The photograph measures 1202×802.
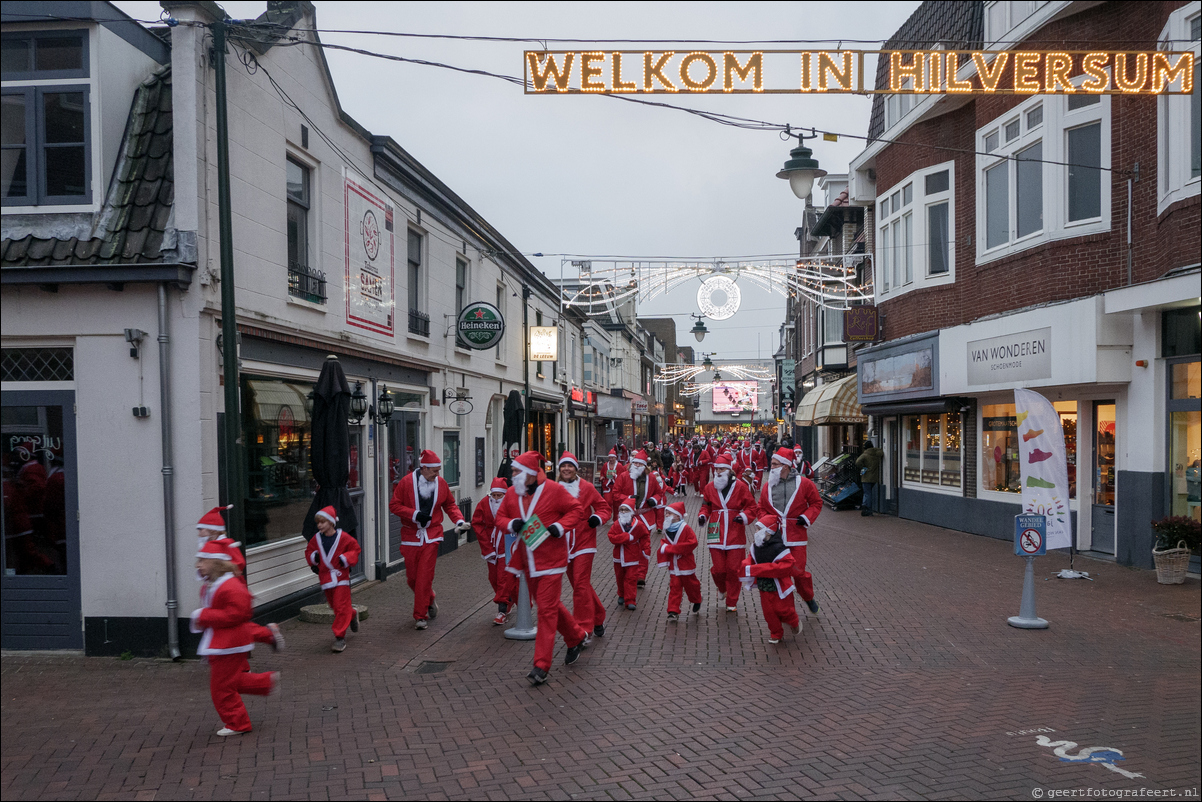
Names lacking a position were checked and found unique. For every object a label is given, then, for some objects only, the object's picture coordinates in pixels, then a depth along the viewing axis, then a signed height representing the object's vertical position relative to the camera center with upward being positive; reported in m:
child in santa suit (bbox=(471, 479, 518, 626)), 9.30 -1.90
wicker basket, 10.54 -2.31
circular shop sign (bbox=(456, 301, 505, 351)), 15.35 +1.05
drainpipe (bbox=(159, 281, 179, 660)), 7.65 -0.85
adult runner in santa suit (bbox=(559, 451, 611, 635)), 8.10 -1.67
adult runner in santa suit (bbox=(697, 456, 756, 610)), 9.43 -1.60
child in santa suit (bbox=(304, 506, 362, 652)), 8.09 -1.70
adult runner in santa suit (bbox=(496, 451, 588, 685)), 6.95 -1.34
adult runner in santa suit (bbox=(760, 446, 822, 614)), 8.92 -1.33
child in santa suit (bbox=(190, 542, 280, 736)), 5.58 -1.66
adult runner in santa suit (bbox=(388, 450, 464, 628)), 9.01 -1.51
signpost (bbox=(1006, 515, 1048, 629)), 8.59 -1.75
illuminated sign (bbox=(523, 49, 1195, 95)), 7.13 +2.59
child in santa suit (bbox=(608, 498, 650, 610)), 9.72 -1.94
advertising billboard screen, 75.20 -1.50
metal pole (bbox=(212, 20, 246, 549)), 7.77 +0.30
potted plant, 10.52 -2.11
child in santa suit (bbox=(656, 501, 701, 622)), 9.32 -1.96
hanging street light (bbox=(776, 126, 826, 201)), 11.98 +2.95
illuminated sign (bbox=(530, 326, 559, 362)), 20.91 +0.94
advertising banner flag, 9.73 -1.00
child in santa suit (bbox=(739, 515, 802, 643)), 8.12 -1.88
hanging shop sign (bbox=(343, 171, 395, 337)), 11.49 +1.77
